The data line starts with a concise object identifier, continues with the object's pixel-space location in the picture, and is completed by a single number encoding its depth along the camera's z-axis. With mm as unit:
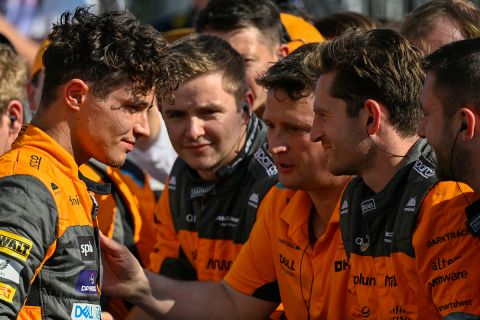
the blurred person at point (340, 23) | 13289
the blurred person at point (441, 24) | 10656
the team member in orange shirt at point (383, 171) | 7809
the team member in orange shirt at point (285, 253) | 9086
